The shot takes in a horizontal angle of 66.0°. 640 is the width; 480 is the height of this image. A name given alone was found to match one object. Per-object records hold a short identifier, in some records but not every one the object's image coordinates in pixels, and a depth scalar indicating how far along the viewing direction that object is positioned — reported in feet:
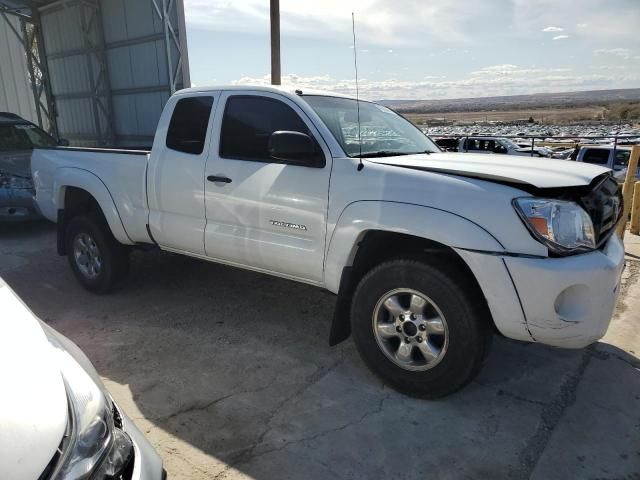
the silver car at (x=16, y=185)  24.58
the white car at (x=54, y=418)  4.27
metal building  35.94
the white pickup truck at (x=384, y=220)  8.55
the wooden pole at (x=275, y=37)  34.71
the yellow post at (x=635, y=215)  23.41
